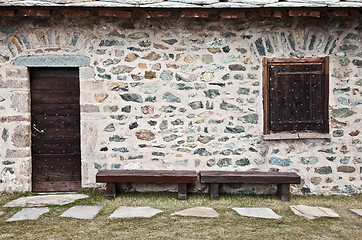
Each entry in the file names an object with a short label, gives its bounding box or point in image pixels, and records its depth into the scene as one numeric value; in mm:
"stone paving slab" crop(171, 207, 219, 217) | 4098
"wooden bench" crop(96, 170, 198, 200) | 4715
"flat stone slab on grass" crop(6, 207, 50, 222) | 3973
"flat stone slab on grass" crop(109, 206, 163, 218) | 4070
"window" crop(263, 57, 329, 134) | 5078
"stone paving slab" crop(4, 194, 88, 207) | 4512
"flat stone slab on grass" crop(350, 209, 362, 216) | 4311
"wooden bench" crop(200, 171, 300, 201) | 4762
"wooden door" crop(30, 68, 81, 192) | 5137
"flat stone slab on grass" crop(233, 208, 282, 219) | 4137
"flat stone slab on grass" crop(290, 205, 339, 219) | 4213
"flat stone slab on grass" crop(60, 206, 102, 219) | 4059
